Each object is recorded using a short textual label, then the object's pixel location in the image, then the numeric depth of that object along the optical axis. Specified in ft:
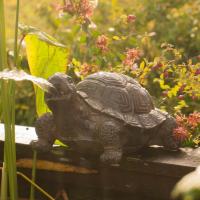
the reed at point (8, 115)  6.29
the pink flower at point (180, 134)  6.61
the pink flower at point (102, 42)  7.18
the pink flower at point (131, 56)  7.11
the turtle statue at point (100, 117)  6.28
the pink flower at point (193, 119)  6.70
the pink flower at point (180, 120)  6.75
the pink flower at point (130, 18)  7.38
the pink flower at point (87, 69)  7.30
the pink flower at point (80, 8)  7.15
